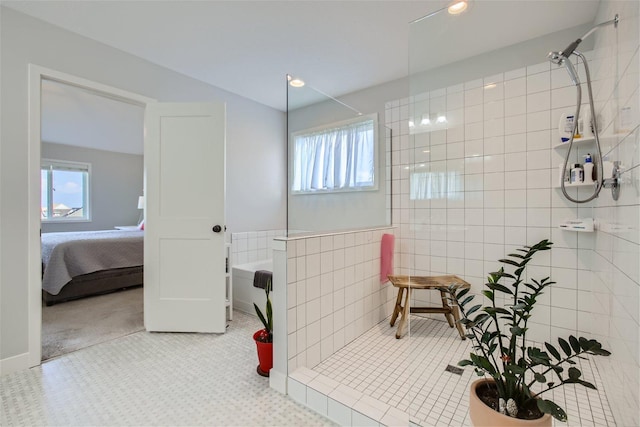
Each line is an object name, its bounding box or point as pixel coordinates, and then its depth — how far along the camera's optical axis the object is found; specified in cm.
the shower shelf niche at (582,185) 181
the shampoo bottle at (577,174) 184
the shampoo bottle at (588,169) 179
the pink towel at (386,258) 258
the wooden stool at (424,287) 222
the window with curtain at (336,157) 262
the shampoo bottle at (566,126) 192
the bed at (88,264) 313
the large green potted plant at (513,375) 99
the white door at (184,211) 250
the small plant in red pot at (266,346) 181
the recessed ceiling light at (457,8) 193
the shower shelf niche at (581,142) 179
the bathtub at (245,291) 283
